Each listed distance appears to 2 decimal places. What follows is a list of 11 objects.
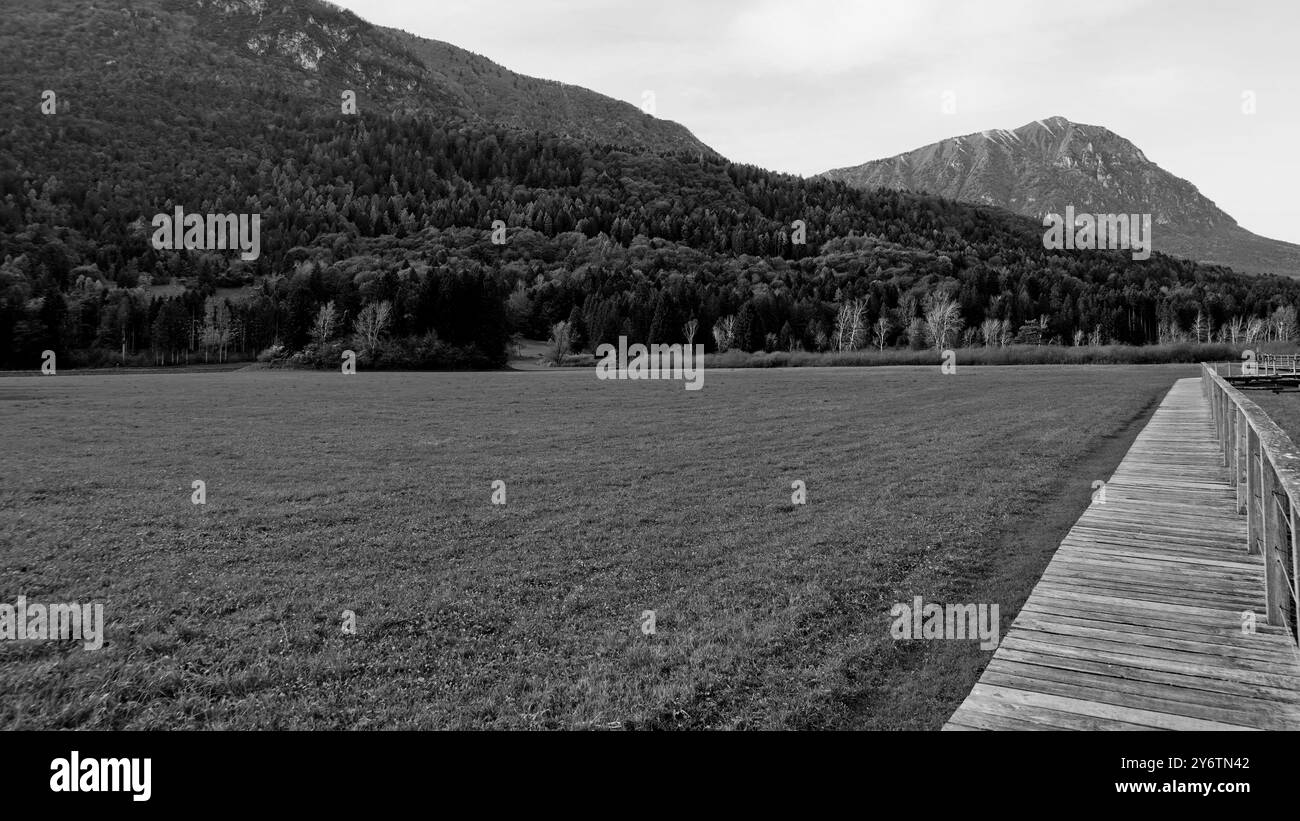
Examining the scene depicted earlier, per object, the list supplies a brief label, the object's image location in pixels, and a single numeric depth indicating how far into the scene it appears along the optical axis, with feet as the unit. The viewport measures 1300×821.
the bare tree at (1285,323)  503.36
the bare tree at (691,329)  452.43
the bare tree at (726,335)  465.06
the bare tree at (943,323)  477.77
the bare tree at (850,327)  494.18
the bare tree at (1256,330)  502.67
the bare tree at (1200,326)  498.28
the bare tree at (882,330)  494.18
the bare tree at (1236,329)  511.73
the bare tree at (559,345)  381.30
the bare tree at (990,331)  500.74
